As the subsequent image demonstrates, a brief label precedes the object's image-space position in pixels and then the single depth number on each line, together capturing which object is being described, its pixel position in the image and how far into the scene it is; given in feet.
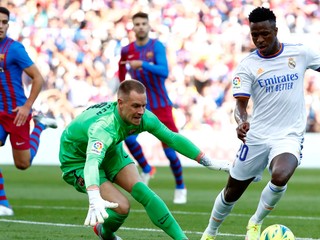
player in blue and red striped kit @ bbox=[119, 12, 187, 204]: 78.16
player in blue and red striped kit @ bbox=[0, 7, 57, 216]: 64.95
